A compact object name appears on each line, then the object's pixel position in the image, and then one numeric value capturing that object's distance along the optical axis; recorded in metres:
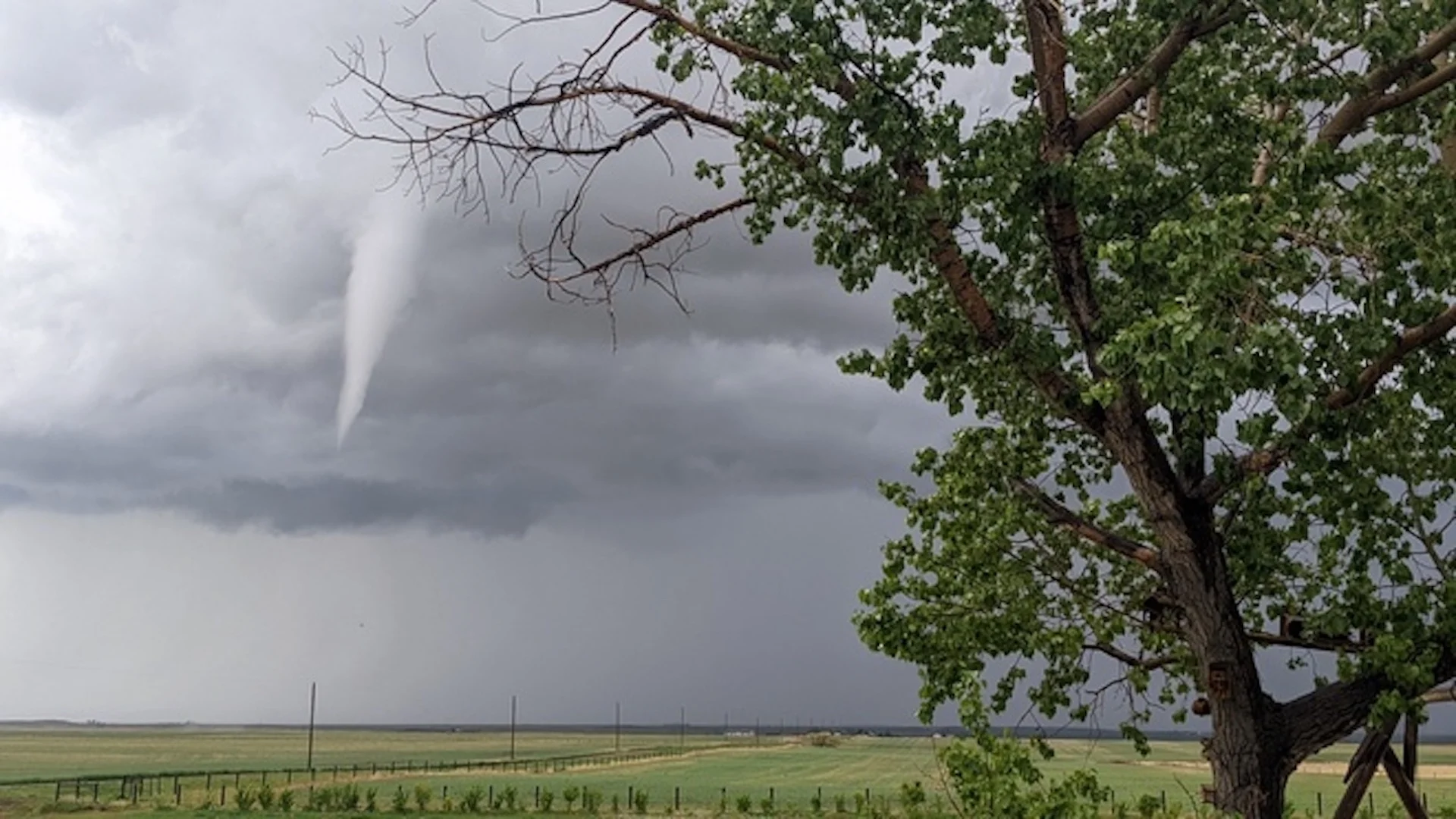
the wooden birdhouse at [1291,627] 13.98
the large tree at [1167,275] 10.68
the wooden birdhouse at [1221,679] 12.05
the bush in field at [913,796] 8.21
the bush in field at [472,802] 59.77
